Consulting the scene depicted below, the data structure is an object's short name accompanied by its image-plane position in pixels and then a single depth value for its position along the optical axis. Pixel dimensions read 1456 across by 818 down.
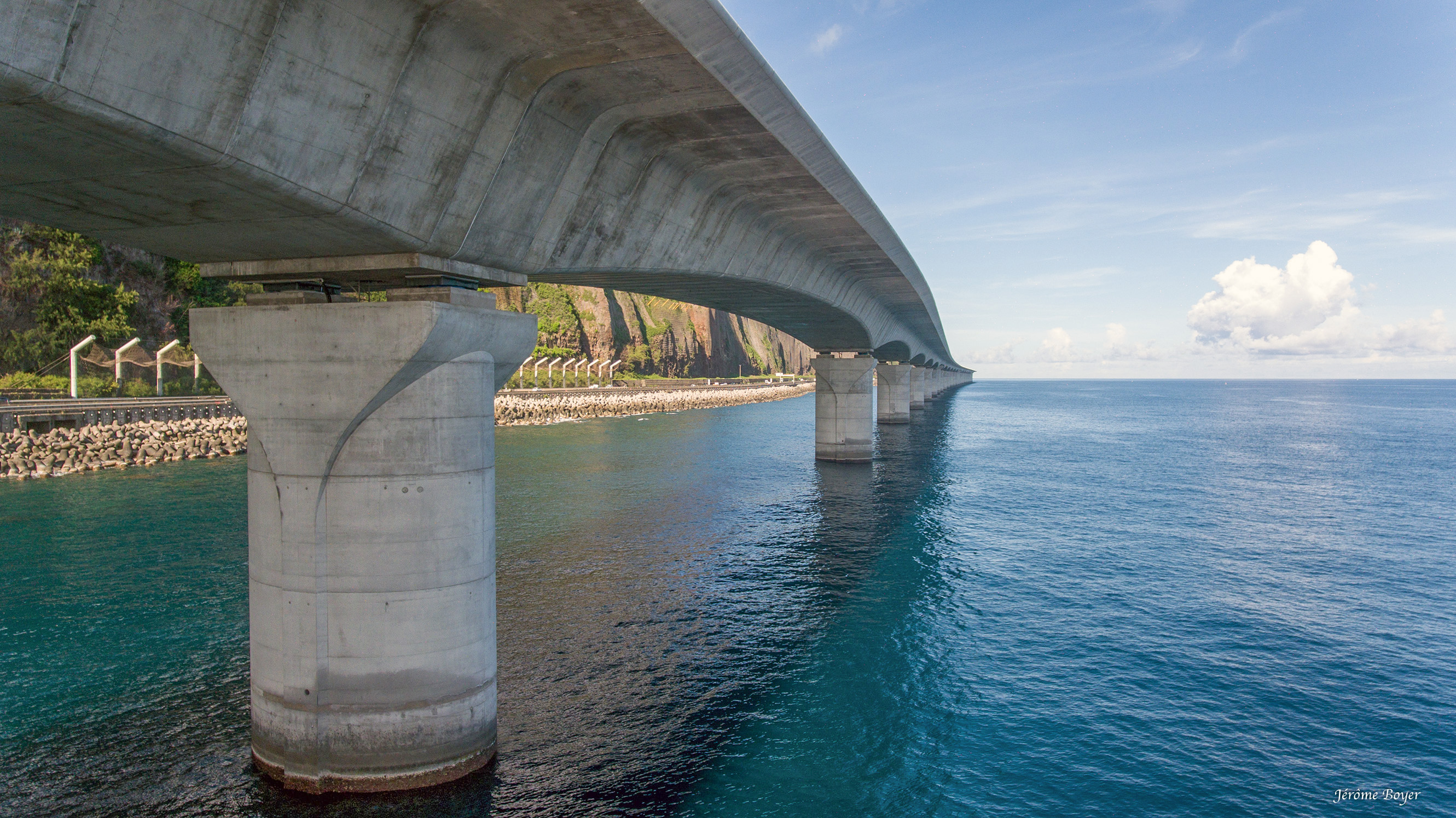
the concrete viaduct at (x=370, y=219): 7.98
